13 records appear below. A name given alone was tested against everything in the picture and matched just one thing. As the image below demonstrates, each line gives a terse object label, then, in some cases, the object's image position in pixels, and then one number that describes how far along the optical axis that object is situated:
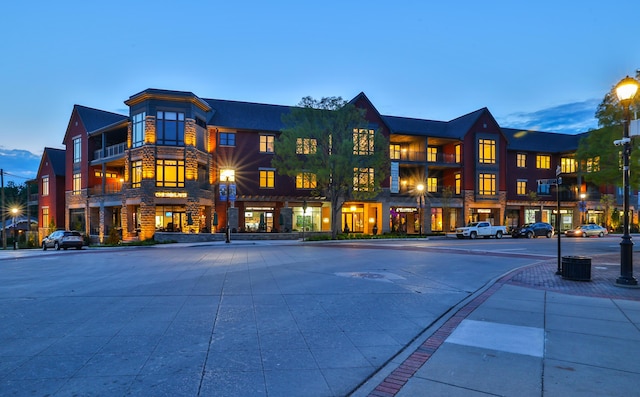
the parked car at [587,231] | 43.91
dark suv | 40.03
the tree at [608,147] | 22.19
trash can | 11.61
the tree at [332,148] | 32.78
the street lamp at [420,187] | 38.41
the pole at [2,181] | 40.28
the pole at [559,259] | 13.02
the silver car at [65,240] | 29.77
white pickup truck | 38.06
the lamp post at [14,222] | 43.42
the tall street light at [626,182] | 10.59
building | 35.88
